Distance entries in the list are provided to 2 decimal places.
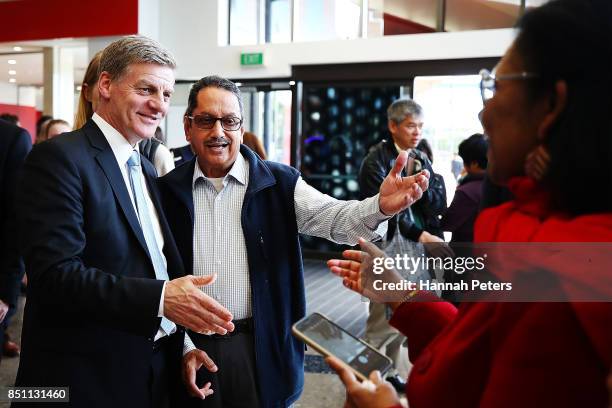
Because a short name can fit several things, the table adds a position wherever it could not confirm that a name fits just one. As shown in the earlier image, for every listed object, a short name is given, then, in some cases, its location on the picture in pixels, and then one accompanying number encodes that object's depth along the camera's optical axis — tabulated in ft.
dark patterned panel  25.94
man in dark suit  4.42
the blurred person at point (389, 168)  11.04
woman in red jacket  2.47
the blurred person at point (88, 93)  6.76
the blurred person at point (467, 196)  10.43
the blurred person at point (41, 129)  17.09
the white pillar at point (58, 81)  31.45
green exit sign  26.37
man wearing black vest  5.74
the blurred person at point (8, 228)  7.43
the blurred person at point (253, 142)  16.67
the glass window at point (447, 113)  24.35
